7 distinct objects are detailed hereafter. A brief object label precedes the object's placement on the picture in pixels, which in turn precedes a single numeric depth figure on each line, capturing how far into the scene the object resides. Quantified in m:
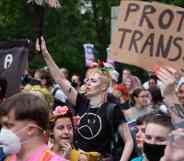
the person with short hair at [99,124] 6.46
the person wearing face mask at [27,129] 4.13
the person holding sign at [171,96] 5.02
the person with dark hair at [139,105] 8.35
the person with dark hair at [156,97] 8.61
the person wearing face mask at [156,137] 4.96
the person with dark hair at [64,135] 5.81
